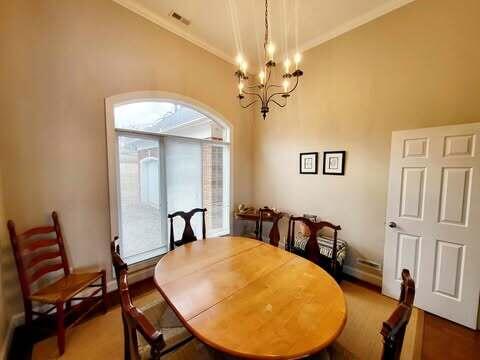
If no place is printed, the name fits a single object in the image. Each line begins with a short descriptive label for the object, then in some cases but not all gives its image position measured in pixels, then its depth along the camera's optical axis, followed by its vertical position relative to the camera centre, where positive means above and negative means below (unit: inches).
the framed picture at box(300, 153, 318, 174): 124.0 +3.7
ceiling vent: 101.5 +77.4
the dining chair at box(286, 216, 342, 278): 79.5 -33.4
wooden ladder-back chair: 67.5 -43.5
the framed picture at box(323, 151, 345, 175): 112.9 +3.6
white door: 76.7 -20.3
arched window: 100.7 +1.4
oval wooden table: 38.4 -32.8
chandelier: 67.3 +50.0
